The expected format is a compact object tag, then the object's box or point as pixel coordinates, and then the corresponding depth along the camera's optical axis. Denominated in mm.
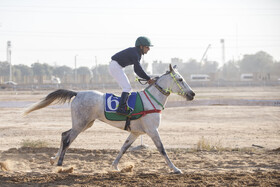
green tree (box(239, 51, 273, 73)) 130125
